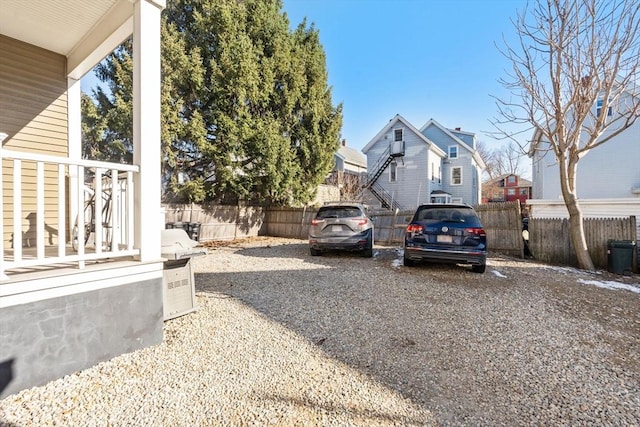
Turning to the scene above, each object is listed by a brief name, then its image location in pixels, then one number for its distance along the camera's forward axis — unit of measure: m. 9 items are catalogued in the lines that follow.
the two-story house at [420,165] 20.14
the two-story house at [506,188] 37.47
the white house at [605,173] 11.58
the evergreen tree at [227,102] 10.34
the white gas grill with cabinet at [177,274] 3.55
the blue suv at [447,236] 5.95
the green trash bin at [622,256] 6.93
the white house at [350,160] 23.80
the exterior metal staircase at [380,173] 20.73
